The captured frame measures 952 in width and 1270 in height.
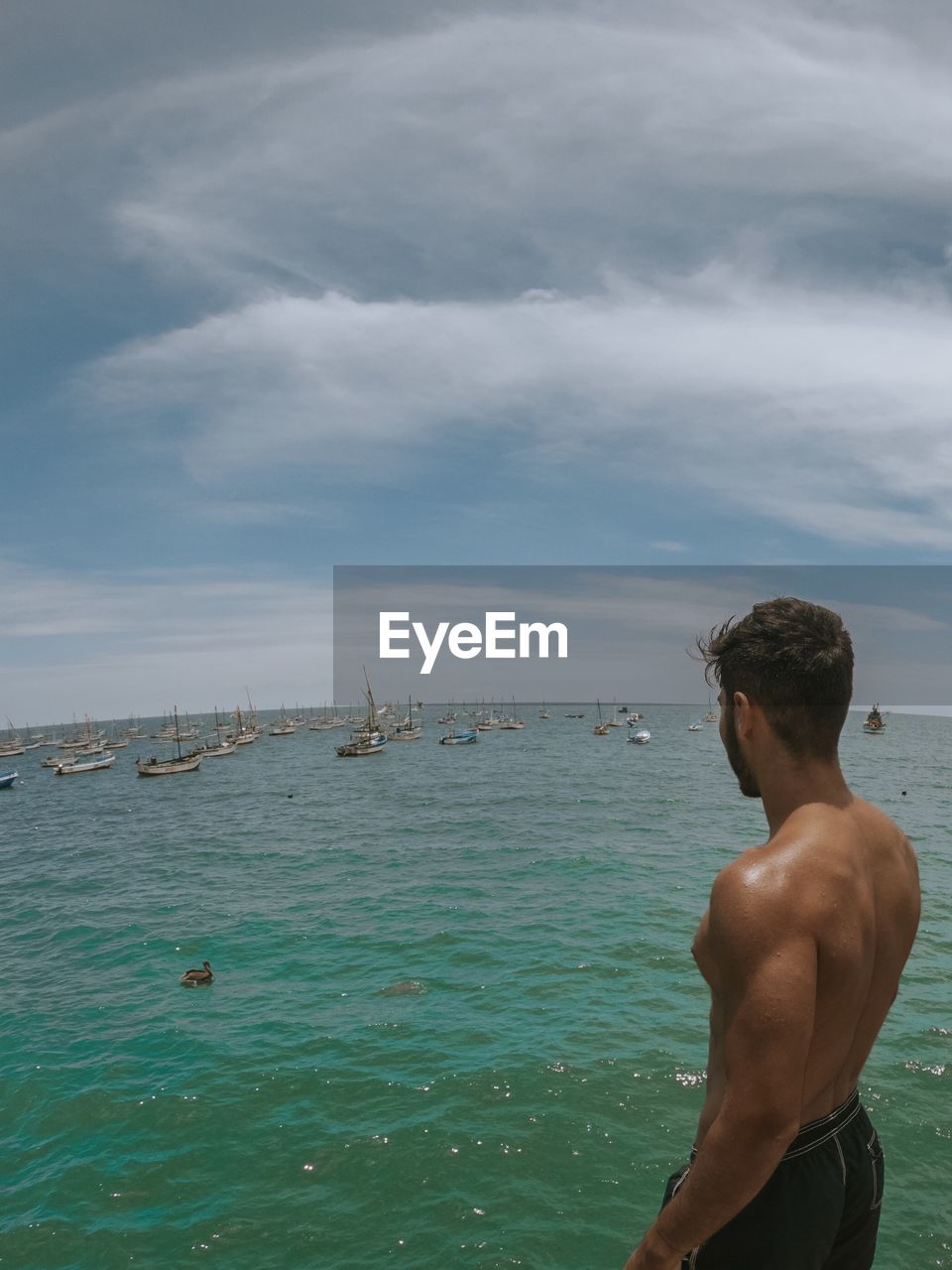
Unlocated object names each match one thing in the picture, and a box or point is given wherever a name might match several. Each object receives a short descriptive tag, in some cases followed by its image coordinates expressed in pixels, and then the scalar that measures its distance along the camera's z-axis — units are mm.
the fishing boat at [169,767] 78438
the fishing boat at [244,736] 129625
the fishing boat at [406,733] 119812
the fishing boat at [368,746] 90875
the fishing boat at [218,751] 102744
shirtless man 2189
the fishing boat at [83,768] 91700
